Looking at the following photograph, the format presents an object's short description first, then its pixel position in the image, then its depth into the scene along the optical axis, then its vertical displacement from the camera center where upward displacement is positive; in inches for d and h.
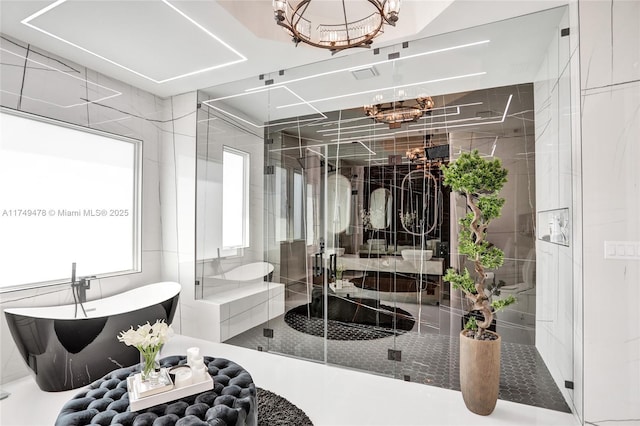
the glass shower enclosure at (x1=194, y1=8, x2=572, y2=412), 111.5 +6.3
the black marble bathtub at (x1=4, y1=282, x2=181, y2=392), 107.7 -43.0
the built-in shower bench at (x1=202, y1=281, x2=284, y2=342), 151.5 -42.6
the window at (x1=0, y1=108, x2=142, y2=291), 126.4 +6.1
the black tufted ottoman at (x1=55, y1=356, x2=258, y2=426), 69.2 -42.4
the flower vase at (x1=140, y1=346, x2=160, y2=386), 79.6 -37.0
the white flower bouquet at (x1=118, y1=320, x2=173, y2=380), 79.4 -30.3
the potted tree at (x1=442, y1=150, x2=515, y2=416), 98.3 -19.9
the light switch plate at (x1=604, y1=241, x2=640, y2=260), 88.5 -9.3
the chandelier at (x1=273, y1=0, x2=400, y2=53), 77.3 +47.6
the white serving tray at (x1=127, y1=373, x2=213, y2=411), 73.2 -41.0
